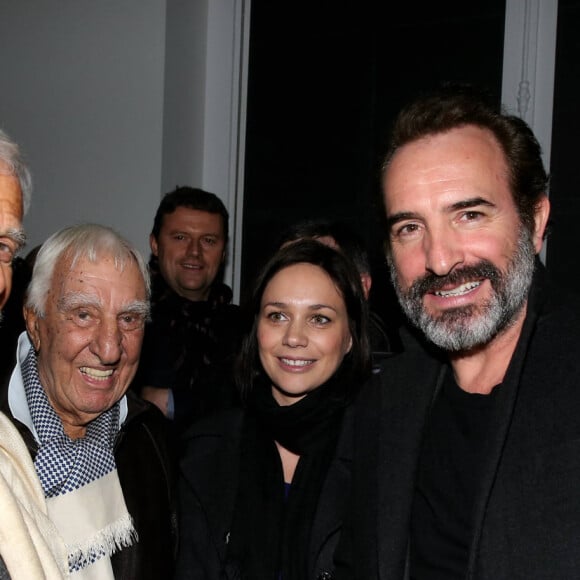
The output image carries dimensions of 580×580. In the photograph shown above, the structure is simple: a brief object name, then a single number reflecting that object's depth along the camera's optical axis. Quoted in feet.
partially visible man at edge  5.65
